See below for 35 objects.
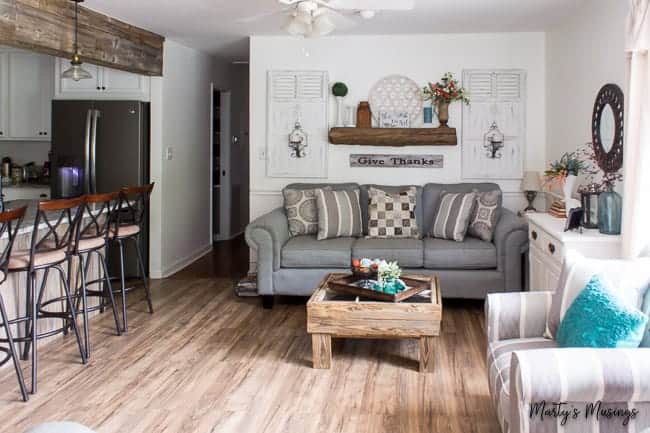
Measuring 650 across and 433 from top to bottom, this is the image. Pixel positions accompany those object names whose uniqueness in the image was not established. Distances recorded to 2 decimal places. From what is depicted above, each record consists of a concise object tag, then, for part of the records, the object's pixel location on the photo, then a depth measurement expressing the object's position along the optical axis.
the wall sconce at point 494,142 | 5.98
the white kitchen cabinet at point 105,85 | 6.16
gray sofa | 4.98
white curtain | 3.23
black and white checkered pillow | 5.47
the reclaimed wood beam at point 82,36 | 4.06
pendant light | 4.43
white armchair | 2.06
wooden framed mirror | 3.93
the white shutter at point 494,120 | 5.95
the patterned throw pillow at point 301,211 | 5.54
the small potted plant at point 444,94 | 5.89
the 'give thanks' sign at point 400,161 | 6.05
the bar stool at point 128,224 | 4.39
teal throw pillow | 2.30
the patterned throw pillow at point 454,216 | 5.29
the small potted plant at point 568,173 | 4.45
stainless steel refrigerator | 5.97
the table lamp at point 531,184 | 5.70
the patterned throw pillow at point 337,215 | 5.41
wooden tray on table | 3.75
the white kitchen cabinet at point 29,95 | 6.50
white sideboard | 3.62
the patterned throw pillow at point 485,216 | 5.23
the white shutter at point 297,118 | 6.12
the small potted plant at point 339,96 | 6.03
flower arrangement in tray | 3.83
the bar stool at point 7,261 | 3.05
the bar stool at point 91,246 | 3.90
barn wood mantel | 5.89
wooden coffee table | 3.64
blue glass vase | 3.71
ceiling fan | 3.54
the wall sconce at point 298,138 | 6.16
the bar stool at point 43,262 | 3.38
